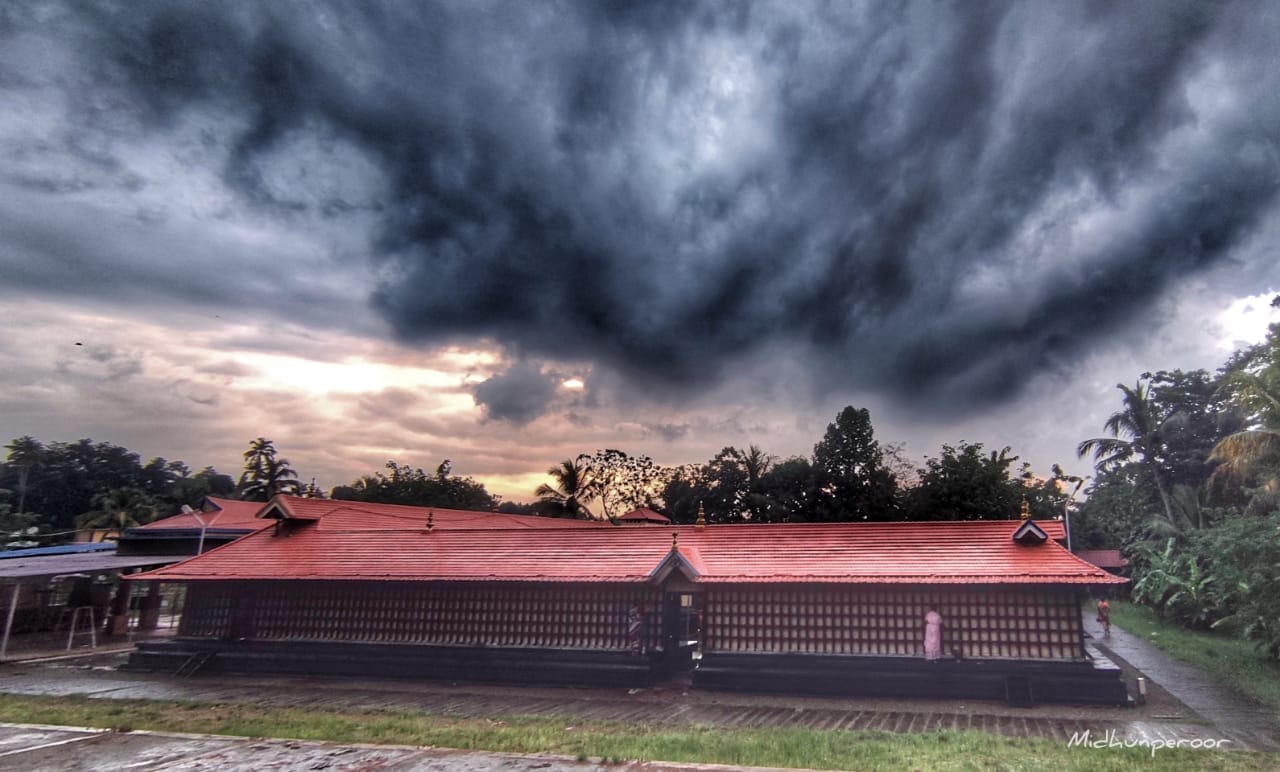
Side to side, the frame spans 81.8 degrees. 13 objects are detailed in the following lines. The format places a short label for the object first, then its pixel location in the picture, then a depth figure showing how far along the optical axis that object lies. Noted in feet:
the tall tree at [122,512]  181.06
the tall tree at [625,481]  207.00
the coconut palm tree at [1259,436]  75.56
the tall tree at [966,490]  154.71
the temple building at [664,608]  56.75
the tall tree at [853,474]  170.30
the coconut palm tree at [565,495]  188.85
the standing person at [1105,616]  104.02
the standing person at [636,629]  64.23
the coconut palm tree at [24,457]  217.97
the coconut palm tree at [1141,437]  142.61
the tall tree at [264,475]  199.52
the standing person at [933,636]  57.16
